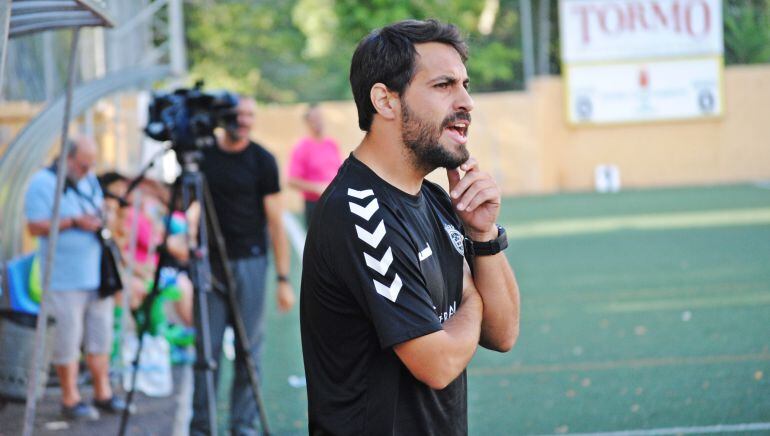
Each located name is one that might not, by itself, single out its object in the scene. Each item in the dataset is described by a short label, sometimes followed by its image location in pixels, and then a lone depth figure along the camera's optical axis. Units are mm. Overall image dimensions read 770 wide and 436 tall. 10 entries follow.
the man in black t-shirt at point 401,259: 5558
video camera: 12691
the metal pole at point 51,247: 9756
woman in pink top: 24763
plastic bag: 16849
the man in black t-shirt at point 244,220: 13813
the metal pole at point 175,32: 34044
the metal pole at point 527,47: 64519
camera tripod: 12482
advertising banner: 63540
